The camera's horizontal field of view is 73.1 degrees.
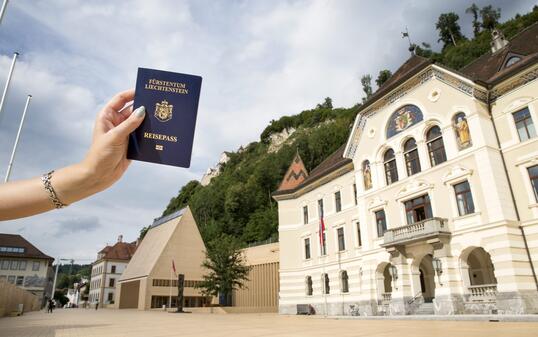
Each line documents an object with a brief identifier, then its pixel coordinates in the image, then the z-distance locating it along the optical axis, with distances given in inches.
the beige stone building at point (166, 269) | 1950.1
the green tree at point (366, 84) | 3774.6
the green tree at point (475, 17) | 2947.3
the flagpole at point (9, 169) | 534.0
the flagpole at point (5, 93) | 456.4
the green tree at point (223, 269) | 1563.7
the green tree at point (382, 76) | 3189.0
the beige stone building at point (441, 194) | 717.9
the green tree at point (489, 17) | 2721.7
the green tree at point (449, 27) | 3154.5
